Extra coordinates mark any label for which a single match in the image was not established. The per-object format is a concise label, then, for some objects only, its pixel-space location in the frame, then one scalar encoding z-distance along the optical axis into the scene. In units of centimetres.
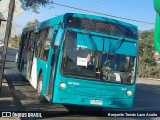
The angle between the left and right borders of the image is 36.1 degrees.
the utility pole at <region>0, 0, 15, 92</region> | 575
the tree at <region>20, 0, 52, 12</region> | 1280
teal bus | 677
